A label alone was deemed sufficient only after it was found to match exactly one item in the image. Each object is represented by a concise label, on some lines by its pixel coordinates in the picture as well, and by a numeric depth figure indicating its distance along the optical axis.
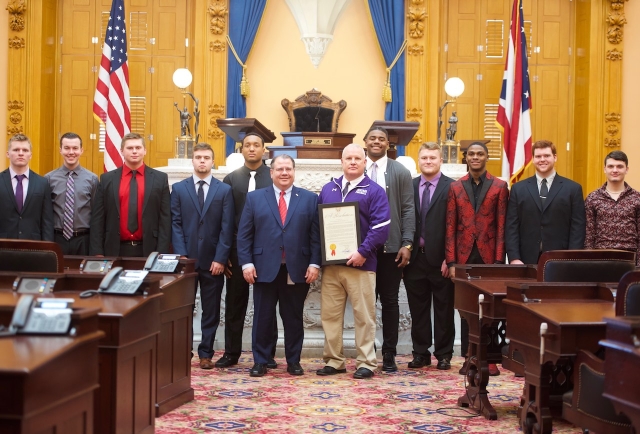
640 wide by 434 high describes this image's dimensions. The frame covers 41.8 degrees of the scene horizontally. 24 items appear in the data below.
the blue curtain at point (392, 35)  12.42
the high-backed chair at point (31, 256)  4.47
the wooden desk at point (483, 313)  4.56
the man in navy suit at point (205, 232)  6.04
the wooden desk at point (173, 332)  4.50
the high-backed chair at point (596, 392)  3.12
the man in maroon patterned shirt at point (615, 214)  5.84
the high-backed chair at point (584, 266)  4.48
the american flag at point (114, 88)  9.18
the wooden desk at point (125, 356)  3.32
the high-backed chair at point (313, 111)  12.23
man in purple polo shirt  5.81
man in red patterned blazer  6.03
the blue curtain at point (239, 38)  12.45
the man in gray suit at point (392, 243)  6.11
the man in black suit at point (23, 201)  5.88
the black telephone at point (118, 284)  3.74
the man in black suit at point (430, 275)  6.23
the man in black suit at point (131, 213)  5.84
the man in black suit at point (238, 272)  6.18
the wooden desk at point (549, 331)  3.37
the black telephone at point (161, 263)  4.80
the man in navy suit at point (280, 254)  5.84
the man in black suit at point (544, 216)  5.96
